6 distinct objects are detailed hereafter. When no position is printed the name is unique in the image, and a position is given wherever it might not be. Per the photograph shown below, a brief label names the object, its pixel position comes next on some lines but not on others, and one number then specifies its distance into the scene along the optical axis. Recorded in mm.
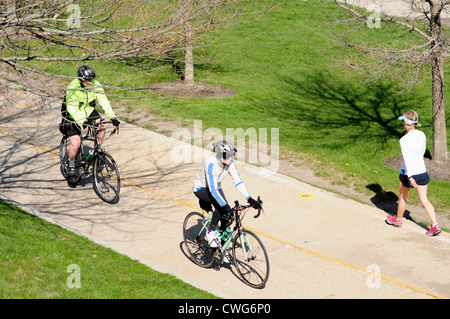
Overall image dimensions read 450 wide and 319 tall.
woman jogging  17078
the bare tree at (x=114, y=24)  14969
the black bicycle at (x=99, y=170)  18578
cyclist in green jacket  17219
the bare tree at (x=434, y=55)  21875
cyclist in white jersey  13508
